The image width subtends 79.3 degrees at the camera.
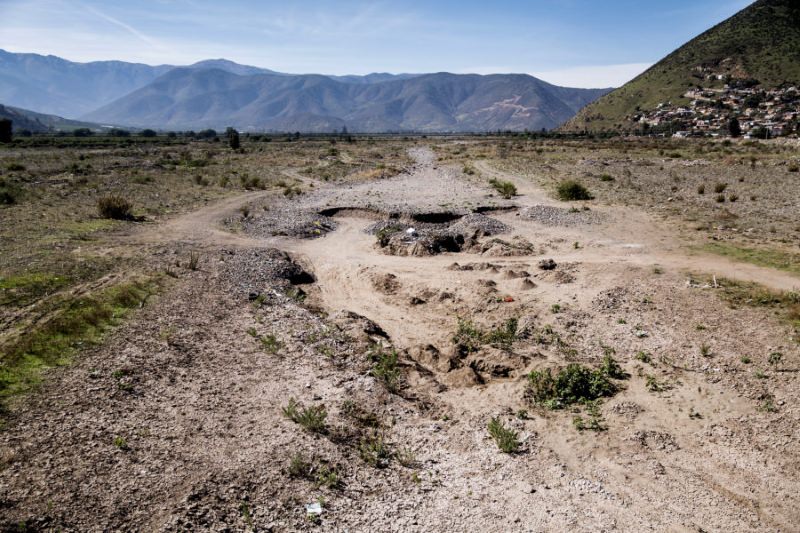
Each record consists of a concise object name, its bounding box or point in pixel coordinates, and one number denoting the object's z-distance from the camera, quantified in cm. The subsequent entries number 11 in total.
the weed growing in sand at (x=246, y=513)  752
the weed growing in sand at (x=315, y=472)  859
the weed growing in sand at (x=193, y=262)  1975
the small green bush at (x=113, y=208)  2847
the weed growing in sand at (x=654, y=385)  1162
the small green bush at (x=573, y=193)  3575
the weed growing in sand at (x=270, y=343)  1366
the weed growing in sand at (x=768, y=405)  1044
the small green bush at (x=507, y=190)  3751
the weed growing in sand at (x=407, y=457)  924
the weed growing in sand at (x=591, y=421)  1032
